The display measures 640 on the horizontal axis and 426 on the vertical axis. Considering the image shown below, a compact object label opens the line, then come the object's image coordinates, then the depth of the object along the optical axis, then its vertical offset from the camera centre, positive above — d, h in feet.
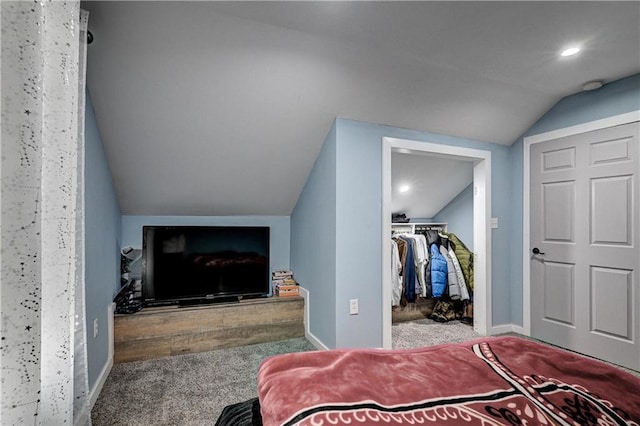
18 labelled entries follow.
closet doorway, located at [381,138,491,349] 9.67 +0.19
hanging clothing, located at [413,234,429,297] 11.57 -1.67
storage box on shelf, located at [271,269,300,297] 10.50 -2.47
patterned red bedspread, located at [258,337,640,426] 2.69 -1.82
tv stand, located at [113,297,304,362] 8.29 -3.38
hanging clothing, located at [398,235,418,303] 11.46 -2.48
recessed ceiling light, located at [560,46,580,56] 6.85 +3.88
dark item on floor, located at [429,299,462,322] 11.89 -3.90
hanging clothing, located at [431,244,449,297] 11.62 -2.34
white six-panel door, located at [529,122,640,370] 8.11 -0.81
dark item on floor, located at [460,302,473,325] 11.84 -3.96
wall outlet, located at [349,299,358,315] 8.30 -2.55
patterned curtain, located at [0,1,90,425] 1.91 +0.09
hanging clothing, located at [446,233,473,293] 11.87 -1.71
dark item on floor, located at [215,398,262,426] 3.16 -2.23
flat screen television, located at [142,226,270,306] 9.30 -1.60
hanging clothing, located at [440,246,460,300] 11.57 -2.59
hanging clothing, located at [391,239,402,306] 11.14 -2.43
